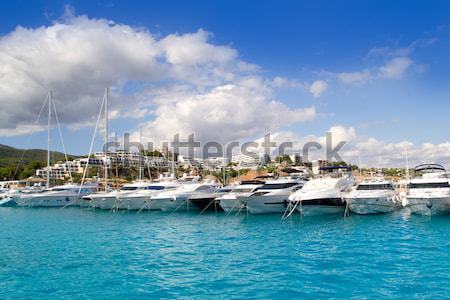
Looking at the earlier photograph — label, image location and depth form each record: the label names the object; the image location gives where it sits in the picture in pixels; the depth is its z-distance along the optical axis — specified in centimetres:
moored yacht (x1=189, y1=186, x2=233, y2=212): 4497
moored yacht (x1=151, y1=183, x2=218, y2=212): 4550
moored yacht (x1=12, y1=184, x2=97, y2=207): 5816
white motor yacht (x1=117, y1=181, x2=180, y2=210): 4738
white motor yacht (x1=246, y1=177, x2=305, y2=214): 3841
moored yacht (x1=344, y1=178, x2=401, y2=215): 3531
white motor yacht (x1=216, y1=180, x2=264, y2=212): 3891
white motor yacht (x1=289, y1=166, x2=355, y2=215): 3459
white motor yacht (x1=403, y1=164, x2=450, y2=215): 3291
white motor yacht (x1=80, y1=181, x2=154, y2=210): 4897
